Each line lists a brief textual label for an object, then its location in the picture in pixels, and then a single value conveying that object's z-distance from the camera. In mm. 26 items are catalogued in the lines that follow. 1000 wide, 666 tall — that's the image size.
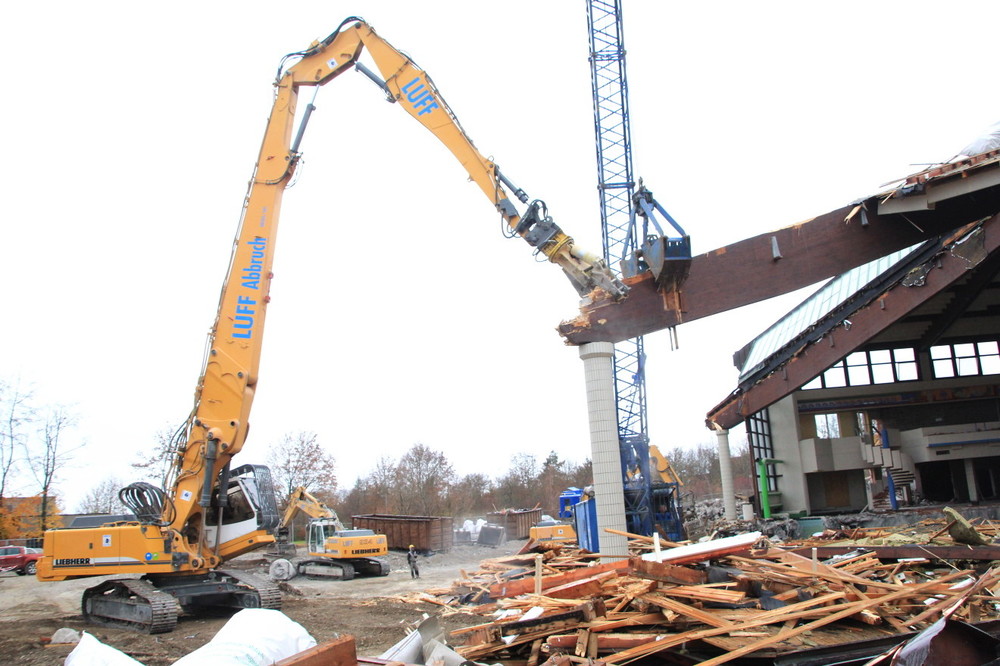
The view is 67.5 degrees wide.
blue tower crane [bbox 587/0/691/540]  15773
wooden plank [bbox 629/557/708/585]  9463
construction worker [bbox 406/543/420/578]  24969
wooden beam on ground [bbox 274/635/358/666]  5882
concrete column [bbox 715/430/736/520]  30328
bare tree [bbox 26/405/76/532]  51938
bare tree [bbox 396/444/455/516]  65938
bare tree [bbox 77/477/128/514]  70812
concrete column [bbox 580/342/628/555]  15461
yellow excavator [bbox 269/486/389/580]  27062
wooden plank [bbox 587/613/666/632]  8555
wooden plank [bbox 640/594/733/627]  8164
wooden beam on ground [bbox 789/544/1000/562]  11648
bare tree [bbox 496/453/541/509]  73688
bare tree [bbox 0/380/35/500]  53000
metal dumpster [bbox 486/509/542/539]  45781
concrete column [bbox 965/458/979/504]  26703
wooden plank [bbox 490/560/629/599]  11984
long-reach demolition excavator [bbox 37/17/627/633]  15188
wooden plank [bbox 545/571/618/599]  10133
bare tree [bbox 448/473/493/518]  69062
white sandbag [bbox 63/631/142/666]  6070
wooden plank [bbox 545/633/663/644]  8164
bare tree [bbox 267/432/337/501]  60875
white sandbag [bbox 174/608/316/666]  5927
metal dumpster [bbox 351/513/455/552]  37562
